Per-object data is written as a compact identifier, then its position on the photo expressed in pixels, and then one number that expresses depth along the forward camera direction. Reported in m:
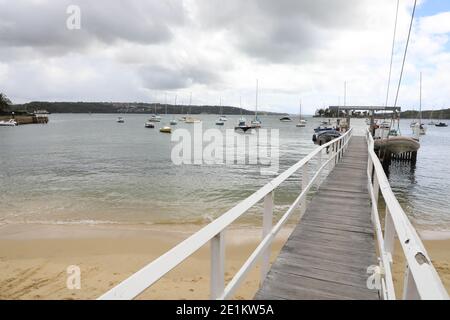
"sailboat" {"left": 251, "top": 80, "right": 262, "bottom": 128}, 105.89
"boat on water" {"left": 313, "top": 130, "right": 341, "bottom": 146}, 40.75
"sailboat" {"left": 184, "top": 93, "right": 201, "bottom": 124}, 141.35
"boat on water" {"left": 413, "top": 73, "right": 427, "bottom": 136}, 35.16
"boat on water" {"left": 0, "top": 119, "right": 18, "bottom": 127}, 105.25
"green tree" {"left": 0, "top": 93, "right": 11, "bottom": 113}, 114.70
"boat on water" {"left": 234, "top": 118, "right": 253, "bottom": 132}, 93.72
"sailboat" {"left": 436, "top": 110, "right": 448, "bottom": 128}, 176.12
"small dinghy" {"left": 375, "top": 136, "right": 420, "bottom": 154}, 29.19
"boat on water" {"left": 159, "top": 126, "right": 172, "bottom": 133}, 82.55
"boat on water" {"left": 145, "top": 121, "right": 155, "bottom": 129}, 106.88
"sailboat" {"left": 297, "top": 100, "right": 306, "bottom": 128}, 141.66
